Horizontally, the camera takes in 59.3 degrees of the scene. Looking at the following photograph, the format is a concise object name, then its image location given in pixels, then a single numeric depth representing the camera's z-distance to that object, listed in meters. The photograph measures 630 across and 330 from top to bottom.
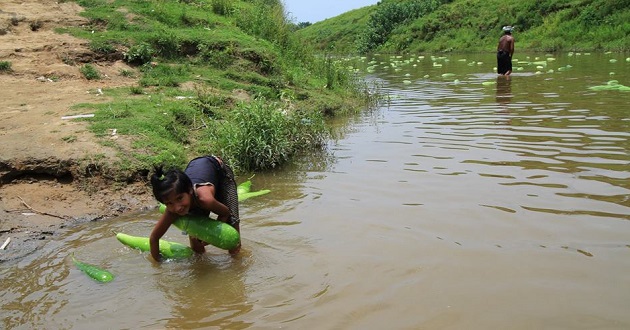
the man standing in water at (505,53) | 13.64
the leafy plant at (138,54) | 9.78
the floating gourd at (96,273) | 3.81
